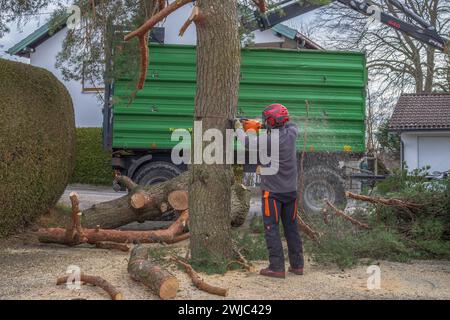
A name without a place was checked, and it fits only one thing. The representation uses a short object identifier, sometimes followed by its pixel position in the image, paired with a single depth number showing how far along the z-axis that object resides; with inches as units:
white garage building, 797.9
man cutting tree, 221.6
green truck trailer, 429.7
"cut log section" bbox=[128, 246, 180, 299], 187.0
